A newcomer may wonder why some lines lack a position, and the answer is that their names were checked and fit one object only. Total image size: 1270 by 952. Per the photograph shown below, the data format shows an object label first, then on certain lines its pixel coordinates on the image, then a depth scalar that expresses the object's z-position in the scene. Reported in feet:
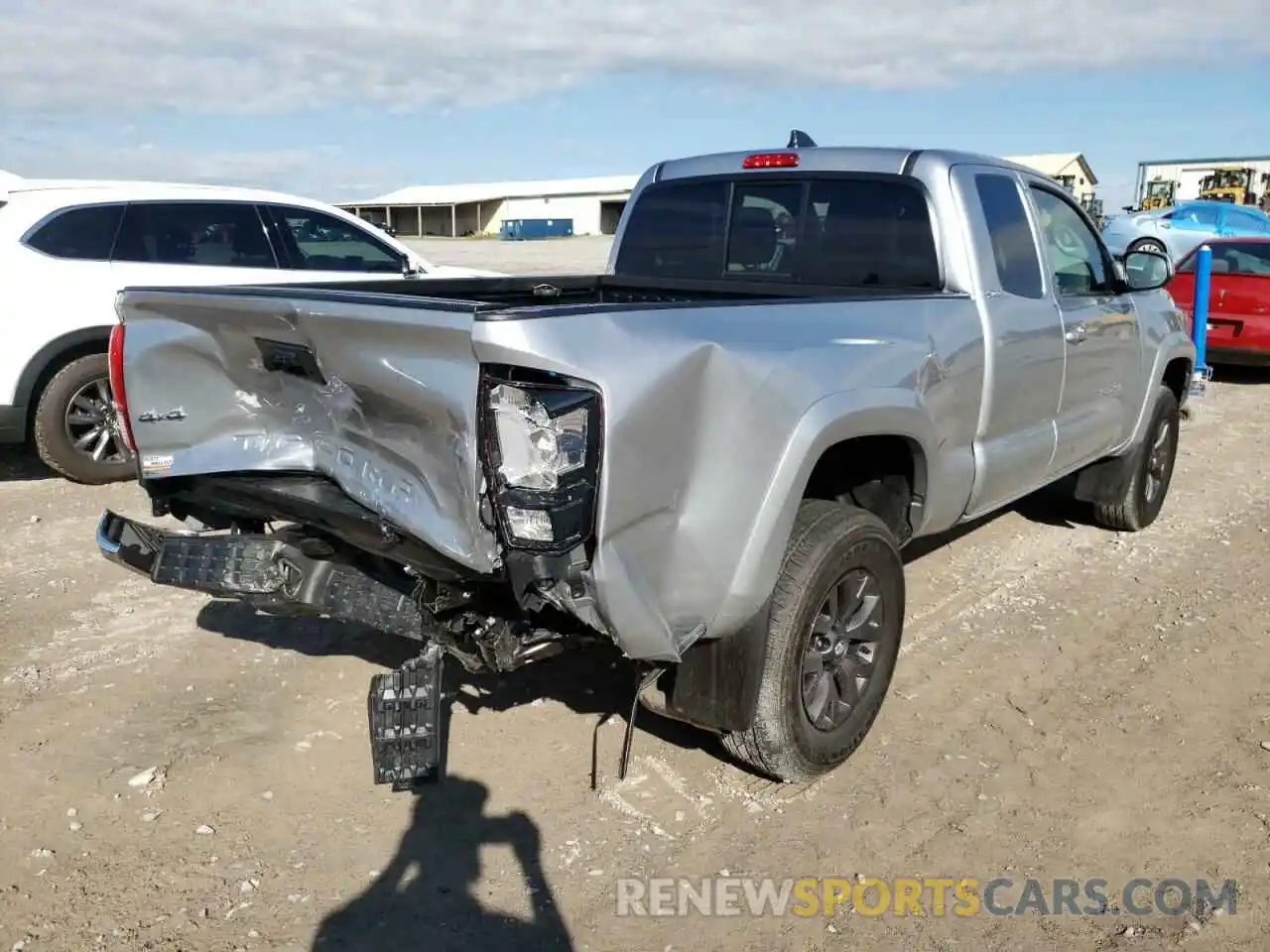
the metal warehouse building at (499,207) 214.90
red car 34.81
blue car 67.05
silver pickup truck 8.05
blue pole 33.32
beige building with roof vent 165.58
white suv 21.61
